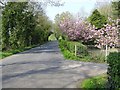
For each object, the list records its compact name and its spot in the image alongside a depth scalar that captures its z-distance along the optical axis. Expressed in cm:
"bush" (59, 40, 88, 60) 1123
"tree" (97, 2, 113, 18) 2916
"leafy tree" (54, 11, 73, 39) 3291
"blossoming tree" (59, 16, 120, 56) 722
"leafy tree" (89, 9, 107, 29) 2126
